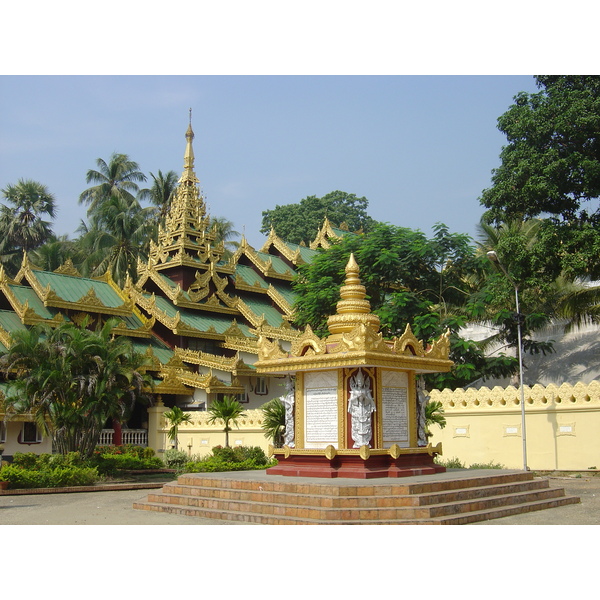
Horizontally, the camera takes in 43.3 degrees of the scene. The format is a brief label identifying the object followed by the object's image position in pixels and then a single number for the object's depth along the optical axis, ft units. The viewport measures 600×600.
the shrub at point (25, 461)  68.08
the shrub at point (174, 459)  85.95
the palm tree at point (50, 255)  142.51
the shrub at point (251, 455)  75.63
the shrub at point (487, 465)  68.60
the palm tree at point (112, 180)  165.89
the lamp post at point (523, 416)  65.26
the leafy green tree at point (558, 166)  73.97
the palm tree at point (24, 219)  161.27
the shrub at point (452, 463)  68.85
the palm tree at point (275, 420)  69.26
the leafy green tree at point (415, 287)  90.38
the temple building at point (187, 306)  101.30
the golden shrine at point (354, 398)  44.55
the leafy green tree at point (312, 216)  201.46
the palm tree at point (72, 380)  68.49
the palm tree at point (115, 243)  144.46
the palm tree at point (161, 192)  172.76
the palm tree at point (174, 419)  89.71
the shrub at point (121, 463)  71.77
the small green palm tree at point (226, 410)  80.84
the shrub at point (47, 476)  60.80
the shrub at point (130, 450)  84.33
